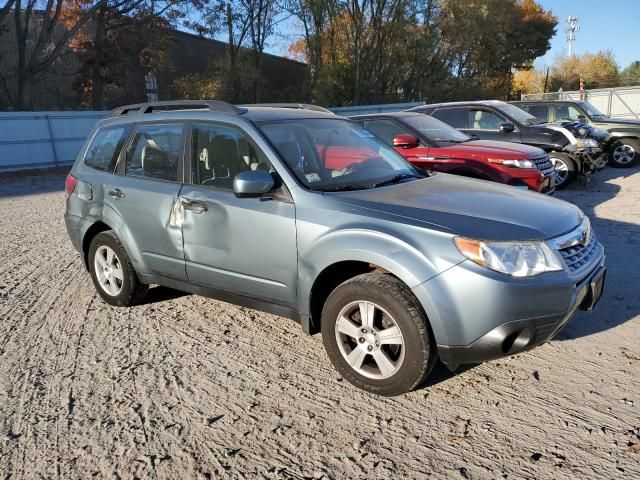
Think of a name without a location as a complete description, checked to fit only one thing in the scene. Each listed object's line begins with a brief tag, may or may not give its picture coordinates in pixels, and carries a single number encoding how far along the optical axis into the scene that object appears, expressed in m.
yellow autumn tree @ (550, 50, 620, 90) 57.22
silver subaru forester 2.96
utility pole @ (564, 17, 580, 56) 70.31
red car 7.58
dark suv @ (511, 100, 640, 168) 12.33
